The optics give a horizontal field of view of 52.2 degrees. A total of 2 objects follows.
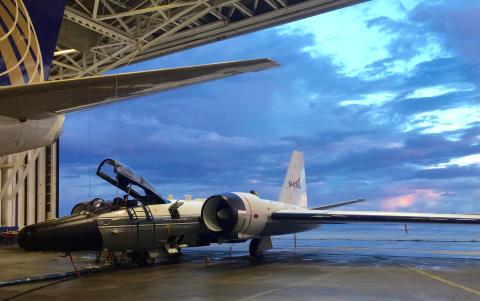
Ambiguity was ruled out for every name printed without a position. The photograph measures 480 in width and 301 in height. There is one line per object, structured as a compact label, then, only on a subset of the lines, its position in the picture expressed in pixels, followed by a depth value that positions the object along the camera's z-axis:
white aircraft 10.45
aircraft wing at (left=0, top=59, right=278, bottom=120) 4.38
